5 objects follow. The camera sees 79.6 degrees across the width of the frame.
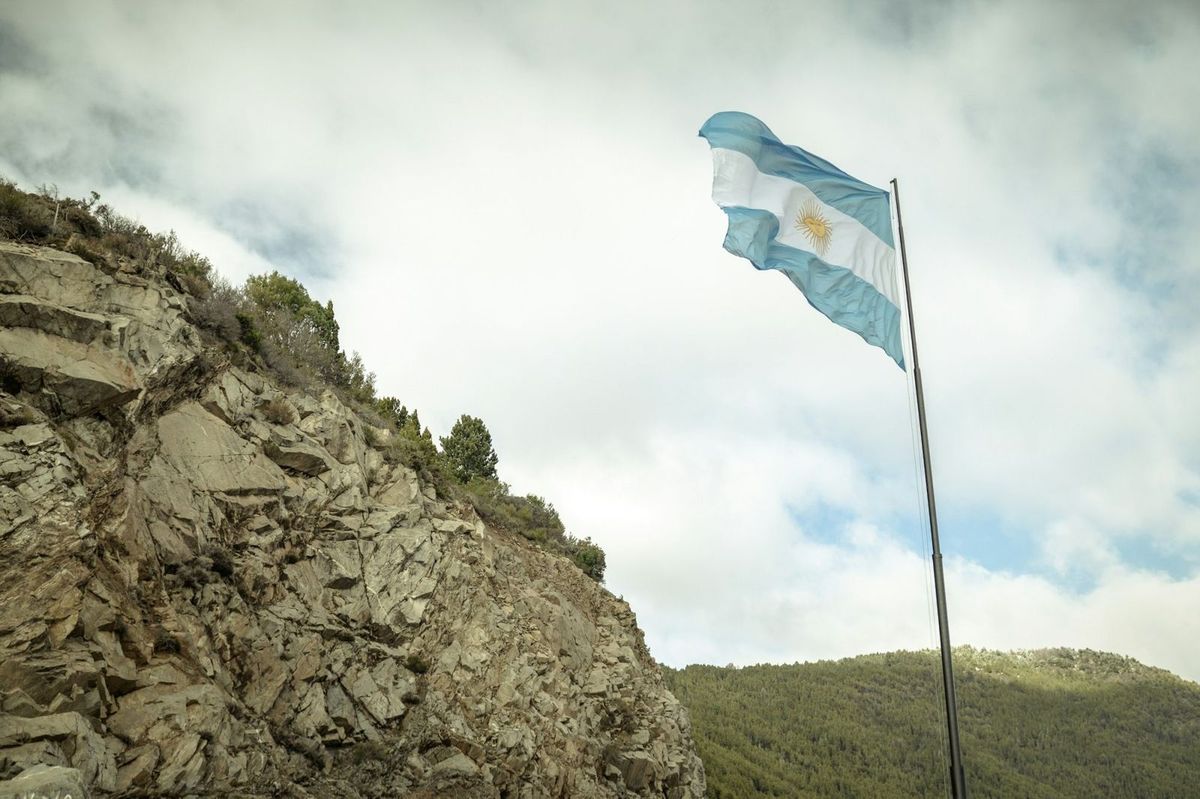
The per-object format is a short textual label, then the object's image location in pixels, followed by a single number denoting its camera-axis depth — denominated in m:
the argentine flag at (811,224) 10.64
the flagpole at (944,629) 7.14
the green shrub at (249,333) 18.12
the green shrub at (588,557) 29.70
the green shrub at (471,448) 31.27
